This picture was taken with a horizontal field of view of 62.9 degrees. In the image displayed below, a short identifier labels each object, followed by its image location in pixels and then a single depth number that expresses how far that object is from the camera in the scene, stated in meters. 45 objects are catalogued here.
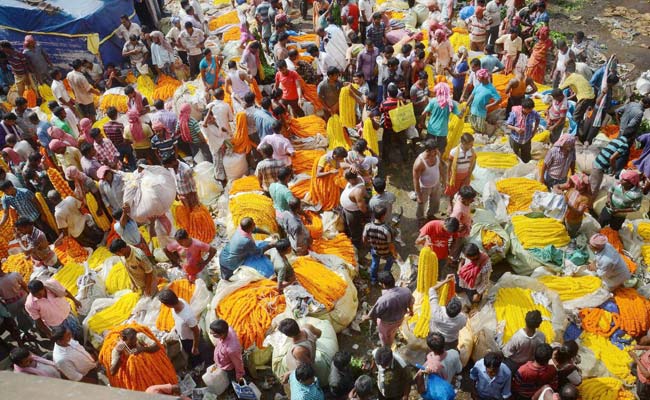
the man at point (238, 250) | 6.43
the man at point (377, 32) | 10.94
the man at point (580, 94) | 9.23
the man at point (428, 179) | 7.27
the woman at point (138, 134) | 8.52
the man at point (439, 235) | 6.27
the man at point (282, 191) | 7.04
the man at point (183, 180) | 7.32
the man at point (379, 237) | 6.38
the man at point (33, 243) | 6.75
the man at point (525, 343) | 5.20
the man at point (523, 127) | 8.20
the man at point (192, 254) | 6.30
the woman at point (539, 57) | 10.24
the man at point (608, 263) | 6.25
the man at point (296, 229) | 6.66
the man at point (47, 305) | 5.77
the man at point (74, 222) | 7.15
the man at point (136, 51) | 11.48
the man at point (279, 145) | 7.82
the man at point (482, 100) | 8.97
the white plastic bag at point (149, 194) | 6.93
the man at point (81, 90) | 10.05
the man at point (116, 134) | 8.52
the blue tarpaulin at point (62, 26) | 11.95
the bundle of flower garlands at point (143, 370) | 5.28
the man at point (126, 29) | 12.09
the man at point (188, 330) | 5.38
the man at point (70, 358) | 5.31
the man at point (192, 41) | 11.22
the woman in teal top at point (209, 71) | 10.12
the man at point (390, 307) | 5.56
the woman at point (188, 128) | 8.82
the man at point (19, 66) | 11.05
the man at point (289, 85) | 9.25
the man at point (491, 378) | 4.99
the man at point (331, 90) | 8.95
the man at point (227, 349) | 5.14
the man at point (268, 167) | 7.58
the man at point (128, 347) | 5.20
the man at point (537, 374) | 5.00
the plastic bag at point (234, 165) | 8.53
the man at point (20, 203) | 7.24
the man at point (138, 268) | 6.04
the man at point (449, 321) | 5.37
